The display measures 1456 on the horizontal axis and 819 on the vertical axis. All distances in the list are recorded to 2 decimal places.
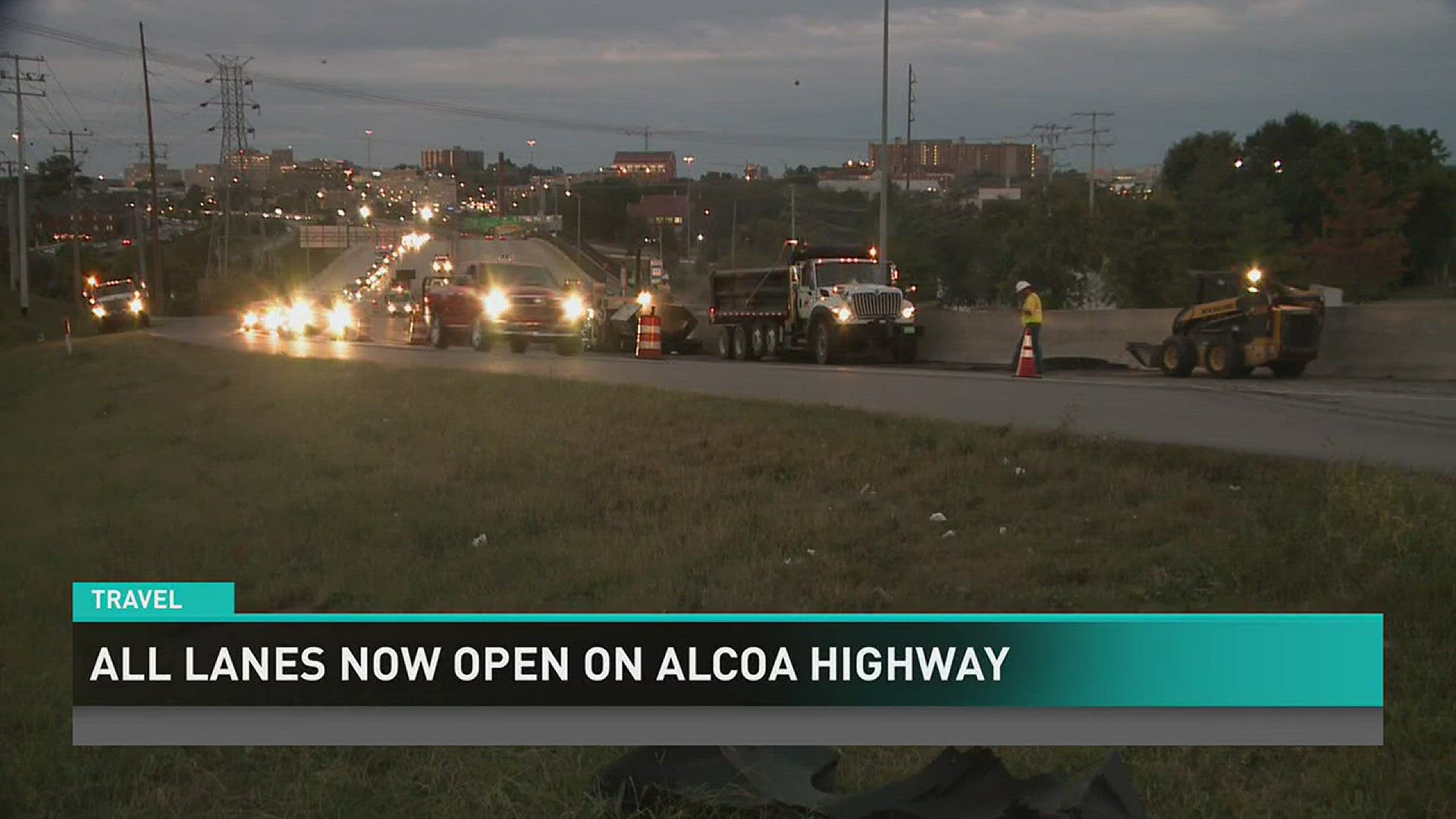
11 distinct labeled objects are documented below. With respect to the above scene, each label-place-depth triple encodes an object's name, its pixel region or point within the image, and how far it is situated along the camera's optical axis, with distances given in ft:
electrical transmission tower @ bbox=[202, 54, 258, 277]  262.88
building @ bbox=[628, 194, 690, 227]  325.83
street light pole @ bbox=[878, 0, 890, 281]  120.67
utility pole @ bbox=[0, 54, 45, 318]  183.01
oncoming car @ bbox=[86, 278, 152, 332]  194.29
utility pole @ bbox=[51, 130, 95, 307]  251.39
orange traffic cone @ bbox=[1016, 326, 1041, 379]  74.02
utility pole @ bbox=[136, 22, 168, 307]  251.19
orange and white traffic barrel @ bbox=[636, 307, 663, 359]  107.55
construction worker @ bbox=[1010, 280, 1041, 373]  78.19
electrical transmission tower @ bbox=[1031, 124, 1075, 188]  338.83
